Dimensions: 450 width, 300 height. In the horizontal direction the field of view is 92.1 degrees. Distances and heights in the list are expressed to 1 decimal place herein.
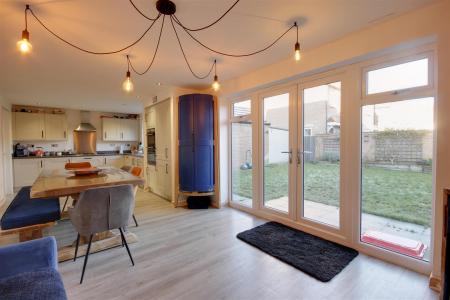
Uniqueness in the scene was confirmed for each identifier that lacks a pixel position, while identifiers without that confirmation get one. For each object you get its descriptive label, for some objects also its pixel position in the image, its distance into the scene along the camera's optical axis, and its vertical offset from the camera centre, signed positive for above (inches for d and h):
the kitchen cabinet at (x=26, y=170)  219.8 -24.1
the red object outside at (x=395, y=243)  83.7 -40.7
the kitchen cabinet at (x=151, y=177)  205.6 -30.6
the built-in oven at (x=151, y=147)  203.6 -1.6
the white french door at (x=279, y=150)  123.6 -3.6
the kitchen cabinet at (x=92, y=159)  250.2 -15.7
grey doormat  82.7 -46.9
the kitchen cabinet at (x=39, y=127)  227.8 +21.5
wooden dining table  80.6 -15.8
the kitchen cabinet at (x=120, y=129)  274.8 +21.1
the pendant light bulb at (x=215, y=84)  100.6 +28.2
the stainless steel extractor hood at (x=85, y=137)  264.7 +11.0
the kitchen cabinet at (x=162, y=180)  180.2 -30.2
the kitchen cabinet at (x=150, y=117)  202.2 +27.4
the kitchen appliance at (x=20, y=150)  229.9 -4.0
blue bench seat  82.4 -26.7
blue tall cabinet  157.3 +2.3
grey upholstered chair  78.3 -24.0
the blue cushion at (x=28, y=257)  48.7 -26.1
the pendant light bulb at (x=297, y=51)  74.1 +32.1
